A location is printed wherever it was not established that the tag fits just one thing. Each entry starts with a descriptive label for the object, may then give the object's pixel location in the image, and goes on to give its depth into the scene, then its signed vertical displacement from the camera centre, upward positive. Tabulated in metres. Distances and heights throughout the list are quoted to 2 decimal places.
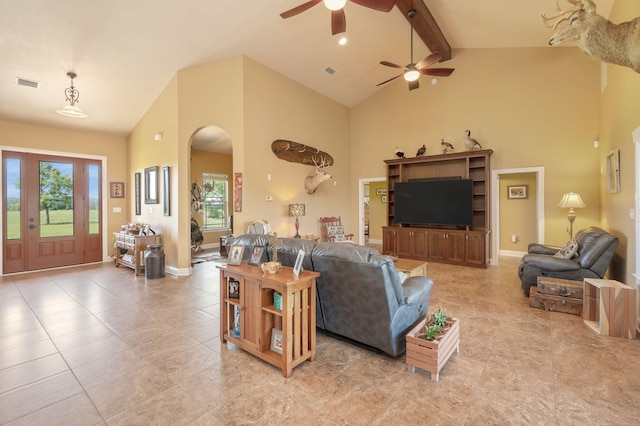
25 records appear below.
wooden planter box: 2.18 -1.10
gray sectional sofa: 2.33 -0.73
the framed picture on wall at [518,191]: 7.13 +0.49
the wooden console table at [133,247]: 5.53 -0.69
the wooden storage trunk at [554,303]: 3.48 -1.15
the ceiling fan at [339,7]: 3.01 +2.29
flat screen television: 6.20 +0.22
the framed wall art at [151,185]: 5.98 +0.60
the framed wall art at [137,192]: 6.63 +0.48
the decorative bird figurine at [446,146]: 6.67 +1.53
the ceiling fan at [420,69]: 4.53 +2.40
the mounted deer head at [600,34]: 2.36 +1.52
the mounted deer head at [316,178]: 6.53 +0.78
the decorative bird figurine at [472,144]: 6.26 +1.48
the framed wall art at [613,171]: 3.96 +0.58
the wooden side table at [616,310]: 2.84 -1.01
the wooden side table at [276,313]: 2.23 -0.85
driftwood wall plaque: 5.94 +1.34
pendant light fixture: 4.43 +2.08
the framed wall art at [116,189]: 6.93 +0.59
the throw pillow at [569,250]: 3.89 -0.56
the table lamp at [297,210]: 6.19 +0.04
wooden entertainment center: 6.10 -0.38
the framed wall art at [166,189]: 5.60 +0.47
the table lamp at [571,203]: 4.94 +0.13
